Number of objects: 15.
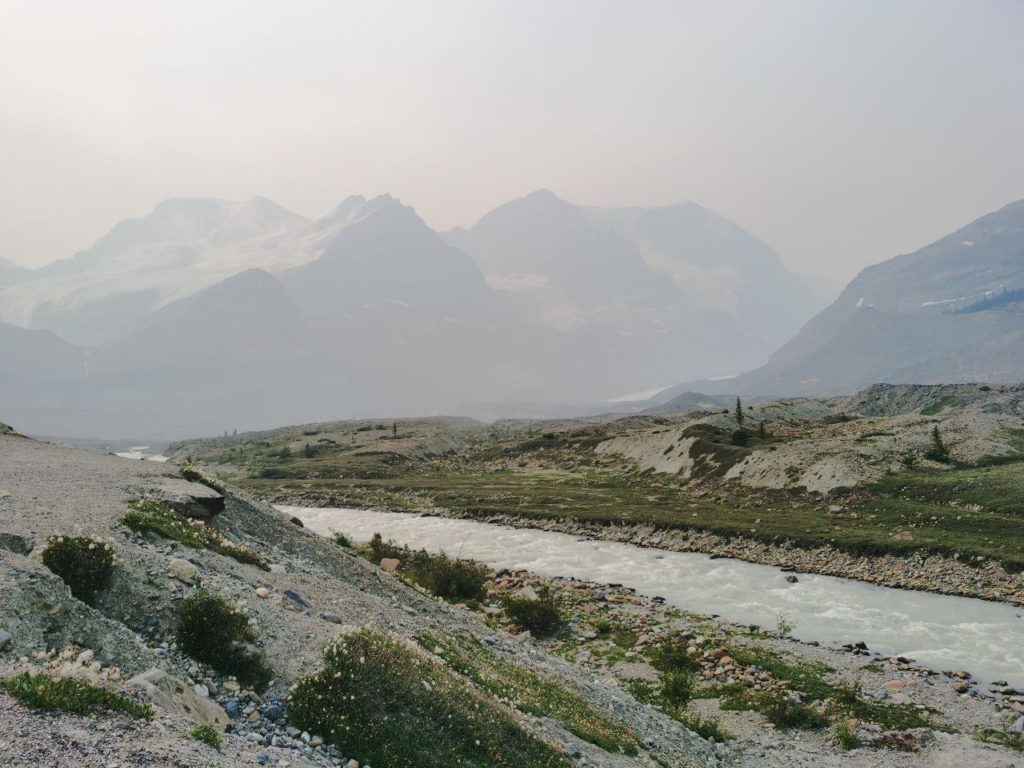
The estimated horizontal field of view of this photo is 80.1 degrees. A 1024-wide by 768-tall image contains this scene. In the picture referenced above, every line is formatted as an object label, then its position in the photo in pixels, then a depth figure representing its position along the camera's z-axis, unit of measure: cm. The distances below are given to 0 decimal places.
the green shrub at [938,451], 6488
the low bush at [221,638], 1202
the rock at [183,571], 1443
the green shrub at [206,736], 907
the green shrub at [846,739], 1962
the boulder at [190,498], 2227
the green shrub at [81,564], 1261
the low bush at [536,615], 3109
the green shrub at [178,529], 1752
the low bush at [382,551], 4066
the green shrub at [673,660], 2641
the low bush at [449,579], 3569
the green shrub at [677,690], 2300
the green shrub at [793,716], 2114
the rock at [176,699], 977
